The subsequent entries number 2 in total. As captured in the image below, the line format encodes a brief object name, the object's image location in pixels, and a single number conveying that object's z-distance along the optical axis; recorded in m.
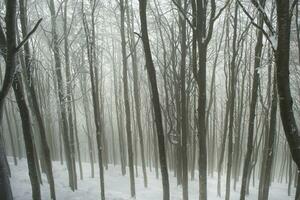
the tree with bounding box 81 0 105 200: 10.54
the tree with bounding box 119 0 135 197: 12.84
